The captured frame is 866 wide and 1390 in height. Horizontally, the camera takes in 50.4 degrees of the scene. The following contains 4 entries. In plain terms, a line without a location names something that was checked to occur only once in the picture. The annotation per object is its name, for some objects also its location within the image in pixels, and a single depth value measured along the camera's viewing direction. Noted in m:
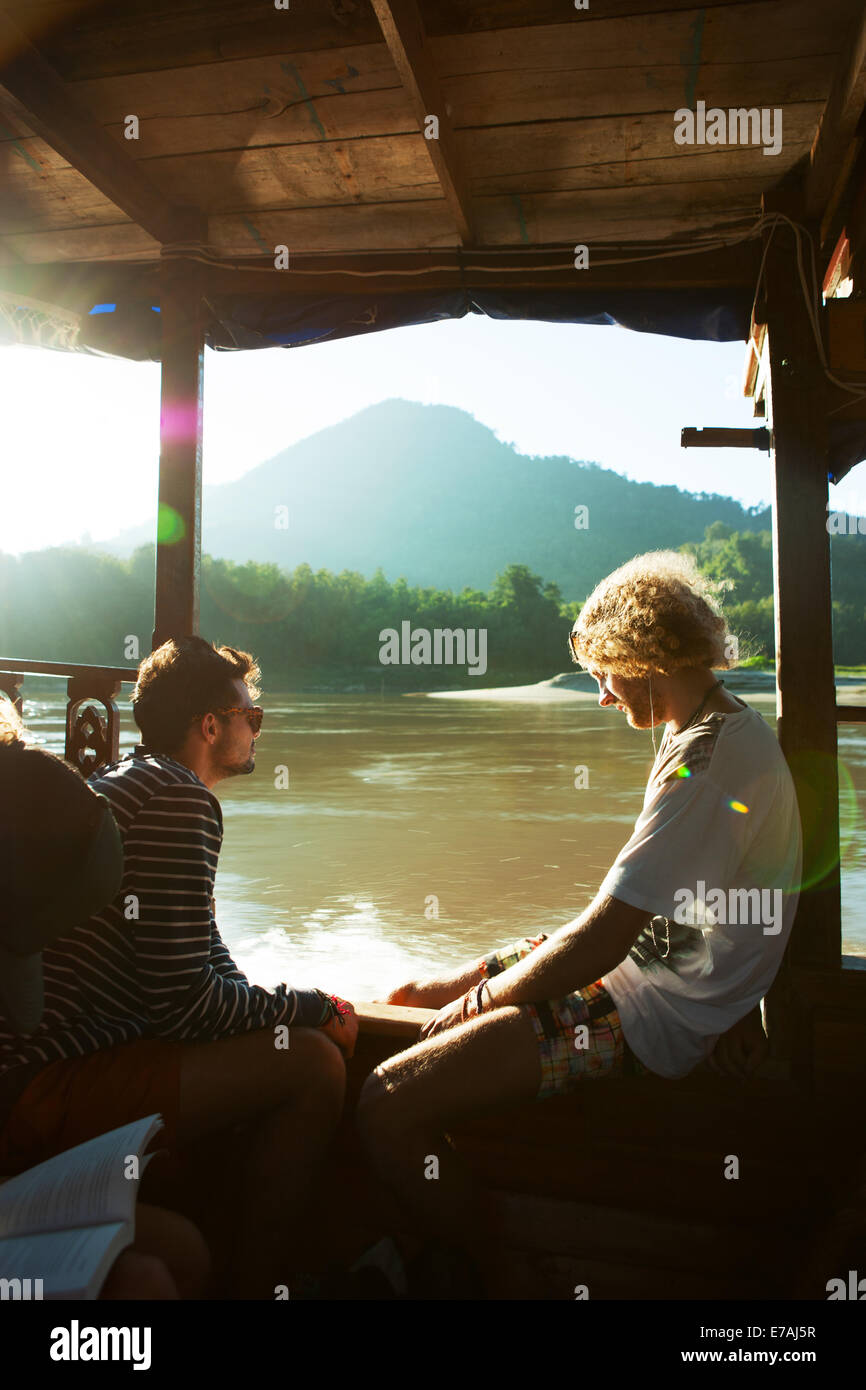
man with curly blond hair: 1.84
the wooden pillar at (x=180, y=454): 3.49
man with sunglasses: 1.69
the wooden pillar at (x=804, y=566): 2.90
